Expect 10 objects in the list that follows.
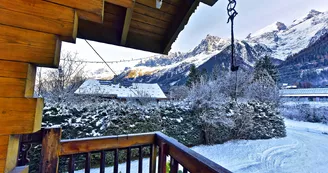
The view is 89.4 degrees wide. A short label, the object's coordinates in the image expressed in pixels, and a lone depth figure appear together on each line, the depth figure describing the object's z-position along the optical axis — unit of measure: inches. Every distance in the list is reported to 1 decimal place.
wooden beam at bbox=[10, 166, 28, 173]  24.7
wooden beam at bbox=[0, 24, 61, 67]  22.0
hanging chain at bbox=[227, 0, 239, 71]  56.2
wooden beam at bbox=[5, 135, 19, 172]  22.1
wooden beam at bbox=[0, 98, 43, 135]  21.6
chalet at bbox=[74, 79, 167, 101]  364.2
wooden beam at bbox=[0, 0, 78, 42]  22.4
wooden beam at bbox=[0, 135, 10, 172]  21.4
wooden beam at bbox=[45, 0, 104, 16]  25.3
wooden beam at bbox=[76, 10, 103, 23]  26.7
